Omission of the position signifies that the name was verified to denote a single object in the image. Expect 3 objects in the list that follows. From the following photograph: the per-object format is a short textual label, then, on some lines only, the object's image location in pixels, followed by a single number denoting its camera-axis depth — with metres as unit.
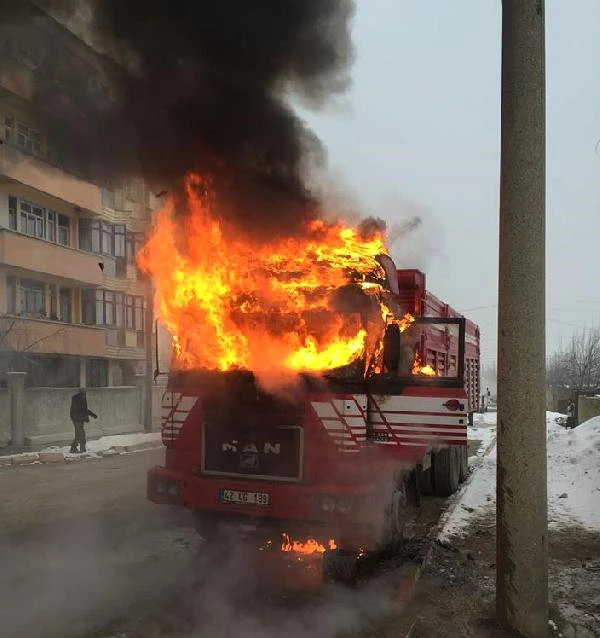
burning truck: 5.33
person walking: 15.24
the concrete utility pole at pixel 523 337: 4.26
